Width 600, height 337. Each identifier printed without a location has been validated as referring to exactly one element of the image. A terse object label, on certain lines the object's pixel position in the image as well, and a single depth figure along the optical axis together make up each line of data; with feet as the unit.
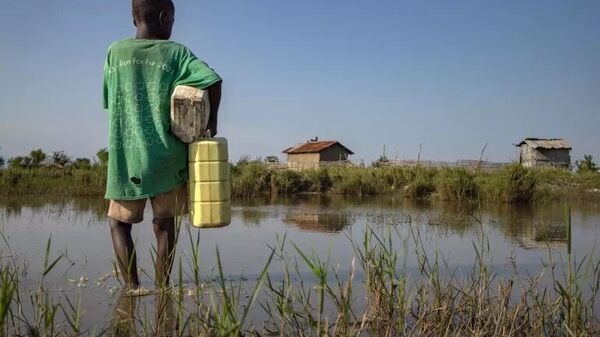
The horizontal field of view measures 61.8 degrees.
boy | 8.69
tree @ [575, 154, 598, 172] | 102.37
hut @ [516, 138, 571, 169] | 136.36
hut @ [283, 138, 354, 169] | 150.20
